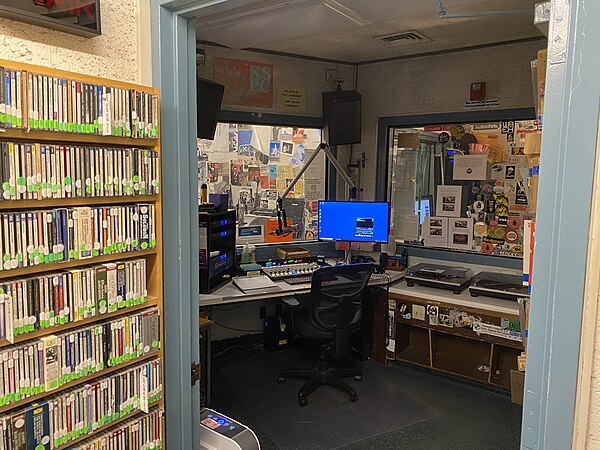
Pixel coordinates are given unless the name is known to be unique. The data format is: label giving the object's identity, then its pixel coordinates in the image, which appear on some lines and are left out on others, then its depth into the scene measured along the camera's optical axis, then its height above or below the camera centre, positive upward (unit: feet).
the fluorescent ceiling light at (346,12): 7.98 +2.80
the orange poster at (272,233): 13.96 -1.67
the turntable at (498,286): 11.32 -2.56
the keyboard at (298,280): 11.72 -2.54
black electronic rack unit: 10.57 -1.70
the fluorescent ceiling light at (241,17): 7.67 +2.73
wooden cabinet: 11.19 -3.91
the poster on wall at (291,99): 13.77 +2.15
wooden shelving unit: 3.85 -0.46
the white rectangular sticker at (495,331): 10.93 -3.47
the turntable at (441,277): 12.18 -2.54
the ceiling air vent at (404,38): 11.66 +3.39
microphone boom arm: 13.30 +0.00
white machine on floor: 5.40 -3.01
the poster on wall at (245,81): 12.67 +2.46
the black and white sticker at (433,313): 11.97 -3.33
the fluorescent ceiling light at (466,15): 7.32 +2.57
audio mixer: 12.10 -2.38
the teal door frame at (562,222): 2.79 -0.25
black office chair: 10.81 -3.16
